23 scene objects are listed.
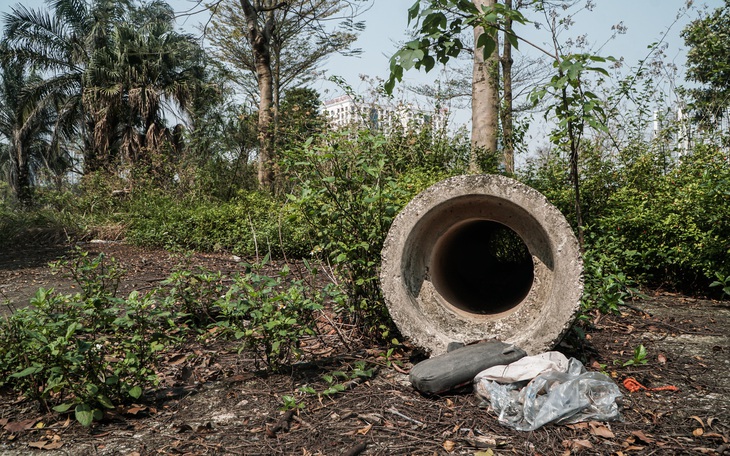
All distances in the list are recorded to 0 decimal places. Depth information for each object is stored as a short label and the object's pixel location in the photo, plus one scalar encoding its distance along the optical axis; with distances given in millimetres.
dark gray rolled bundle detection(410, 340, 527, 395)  3148
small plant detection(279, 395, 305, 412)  3016
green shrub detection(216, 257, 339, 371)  3352
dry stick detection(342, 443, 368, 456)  2549
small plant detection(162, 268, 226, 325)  4340
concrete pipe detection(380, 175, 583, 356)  3441
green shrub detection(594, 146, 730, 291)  5531
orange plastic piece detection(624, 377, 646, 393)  3235
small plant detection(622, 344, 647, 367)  3529
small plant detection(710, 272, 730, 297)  4827
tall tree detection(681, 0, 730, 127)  7638
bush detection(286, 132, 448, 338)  3936
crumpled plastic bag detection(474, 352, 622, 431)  2812
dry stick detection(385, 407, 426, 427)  2889
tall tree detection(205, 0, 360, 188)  10508
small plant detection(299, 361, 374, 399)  3186
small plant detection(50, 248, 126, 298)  3318
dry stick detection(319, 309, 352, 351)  3947
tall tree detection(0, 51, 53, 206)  19481
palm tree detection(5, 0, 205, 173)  18297
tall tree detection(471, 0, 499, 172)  7340
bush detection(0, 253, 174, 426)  2879
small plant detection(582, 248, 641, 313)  4105
